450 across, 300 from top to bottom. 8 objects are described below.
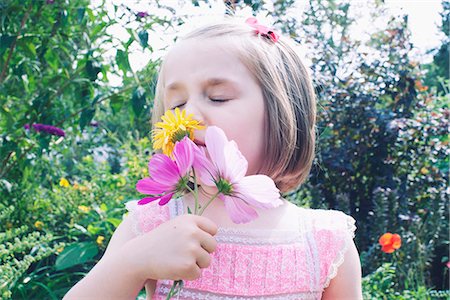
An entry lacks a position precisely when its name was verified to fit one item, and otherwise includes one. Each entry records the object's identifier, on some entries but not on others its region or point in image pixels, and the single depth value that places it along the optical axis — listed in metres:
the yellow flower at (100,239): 2.69
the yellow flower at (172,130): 0.83
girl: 1.08
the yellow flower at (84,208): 3.09
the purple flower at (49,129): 2.50
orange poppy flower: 2.66
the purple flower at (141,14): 2.39
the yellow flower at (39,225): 3.02
